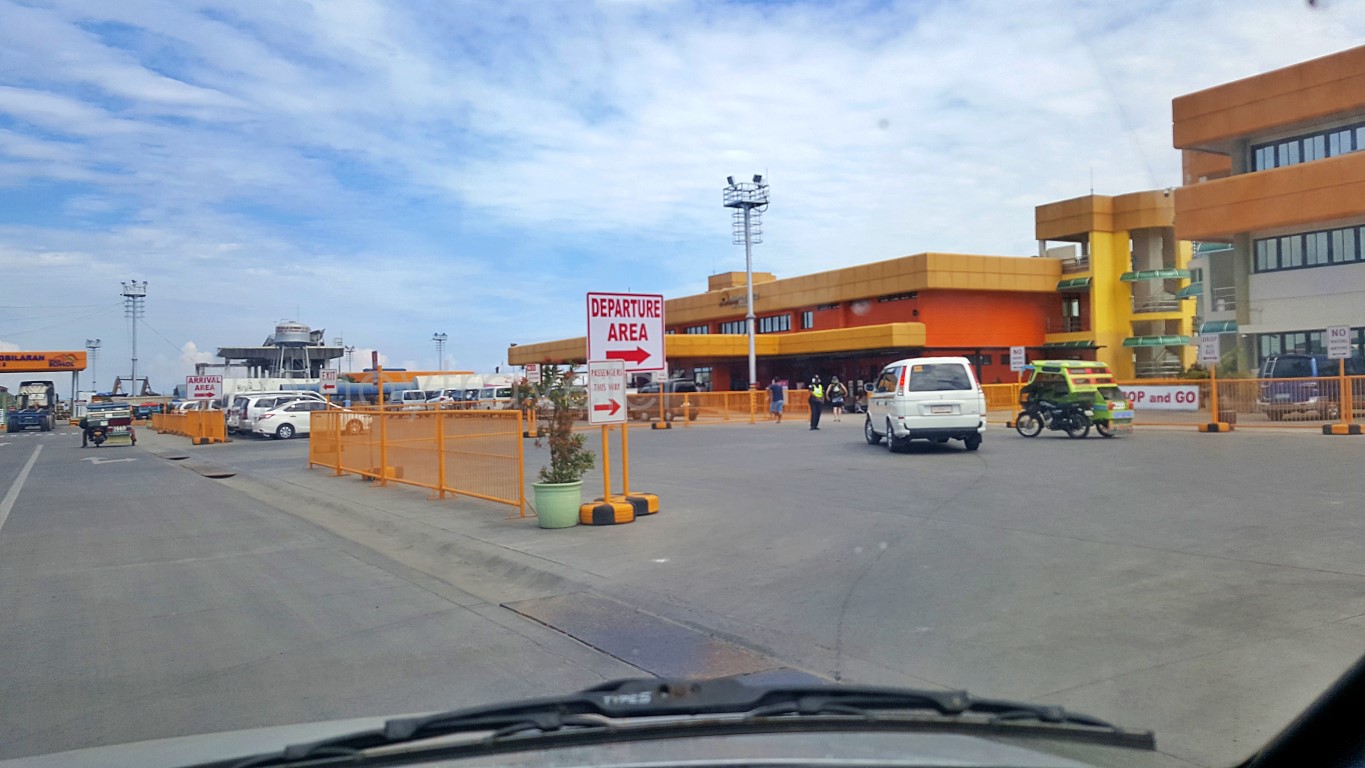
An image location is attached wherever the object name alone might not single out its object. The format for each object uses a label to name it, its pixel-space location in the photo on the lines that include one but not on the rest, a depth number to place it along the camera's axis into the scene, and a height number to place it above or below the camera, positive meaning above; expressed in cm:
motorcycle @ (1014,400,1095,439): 2328 -96
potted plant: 1205 -82
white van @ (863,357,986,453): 2033 -44
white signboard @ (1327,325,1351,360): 2377 +73
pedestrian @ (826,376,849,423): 3988 -43
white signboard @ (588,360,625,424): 1214 -2
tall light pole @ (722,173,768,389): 5569 +1047
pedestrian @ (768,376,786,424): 3878 -54
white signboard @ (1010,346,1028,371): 3241 +71
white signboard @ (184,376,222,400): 4650 +64
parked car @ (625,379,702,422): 3916 -63
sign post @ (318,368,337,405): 3881 +42
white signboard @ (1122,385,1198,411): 2716 -60
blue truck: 6656 -30
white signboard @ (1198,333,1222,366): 2514 +64
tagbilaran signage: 7875 +341
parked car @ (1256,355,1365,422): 2362 -58
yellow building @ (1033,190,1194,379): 5038 +509
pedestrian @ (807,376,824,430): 3162 -48
